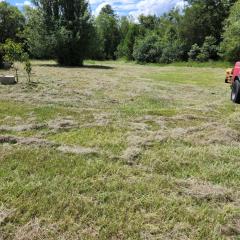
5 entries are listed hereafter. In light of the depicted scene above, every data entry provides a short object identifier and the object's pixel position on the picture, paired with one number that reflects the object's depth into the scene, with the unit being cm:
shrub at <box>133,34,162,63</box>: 2518
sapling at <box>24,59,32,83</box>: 918
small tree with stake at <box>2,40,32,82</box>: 932
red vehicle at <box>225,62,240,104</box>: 692
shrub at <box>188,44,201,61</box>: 2422
